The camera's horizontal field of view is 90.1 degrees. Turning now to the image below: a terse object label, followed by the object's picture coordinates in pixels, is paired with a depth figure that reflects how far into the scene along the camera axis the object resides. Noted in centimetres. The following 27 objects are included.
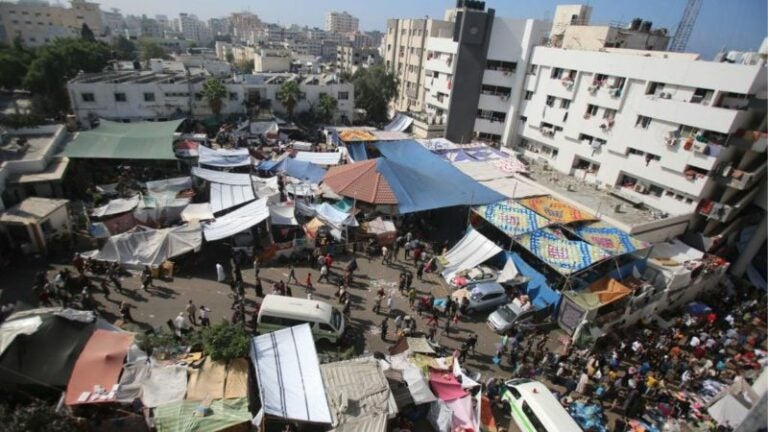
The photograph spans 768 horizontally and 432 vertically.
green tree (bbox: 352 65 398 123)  4516
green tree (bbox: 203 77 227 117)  3506
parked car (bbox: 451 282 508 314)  1527
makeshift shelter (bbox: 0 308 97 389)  906
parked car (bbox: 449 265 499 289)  1614
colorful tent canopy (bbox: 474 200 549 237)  1723
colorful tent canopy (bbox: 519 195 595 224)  1795
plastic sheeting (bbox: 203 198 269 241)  1650
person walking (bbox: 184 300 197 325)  1291
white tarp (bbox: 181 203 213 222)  1808
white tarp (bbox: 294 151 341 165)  2644
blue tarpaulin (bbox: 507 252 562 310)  1534
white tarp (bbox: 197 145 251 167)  2431
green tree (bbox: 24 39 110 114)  3609
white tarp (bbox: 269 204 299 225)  1823
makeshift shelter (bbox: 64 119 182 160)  2170
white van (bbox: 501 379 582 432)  977
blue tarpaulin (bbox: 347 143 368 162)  2747
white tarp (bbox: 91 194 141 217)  1772
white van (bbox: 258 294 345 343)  1240
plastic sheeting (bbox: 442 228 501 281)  1691
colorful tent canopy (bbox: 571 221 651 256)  1605
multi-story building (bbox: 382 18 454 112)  4978
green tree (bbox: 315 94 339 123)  3903
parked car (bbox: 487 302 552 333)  1447
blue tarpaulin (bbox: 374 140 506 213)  1972
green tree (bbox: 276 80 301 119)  3784
